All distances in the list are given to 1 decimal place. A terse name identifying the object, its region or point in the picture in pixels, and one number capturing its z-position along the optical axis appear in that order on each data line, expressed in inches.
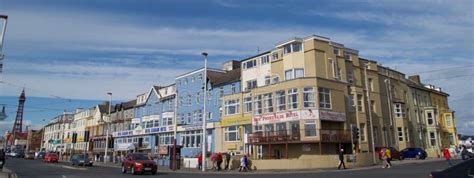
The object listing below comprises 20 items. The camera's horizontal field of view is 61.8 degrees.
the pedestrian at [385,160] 1186.3
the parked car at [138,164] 1090.1
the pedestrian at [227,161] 1471.5
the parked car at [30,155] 3447.8
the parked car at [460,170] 355.0
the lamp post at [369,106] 1689.0
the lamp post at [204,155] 1374.3
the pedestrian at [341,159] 1244.5
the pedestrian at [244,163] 1328.5
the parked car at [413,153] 1719.0
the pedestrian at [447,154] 1264.0
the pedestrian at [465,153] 1297.4
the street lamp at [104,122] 3338.6
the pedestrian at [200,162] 1524.4
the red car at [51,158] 2402.3
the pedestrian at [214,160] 1480.1
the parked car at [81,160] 1873.8
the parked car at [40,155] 3414.9
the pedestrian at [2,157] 1151.3
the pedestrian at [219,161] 1444.4
